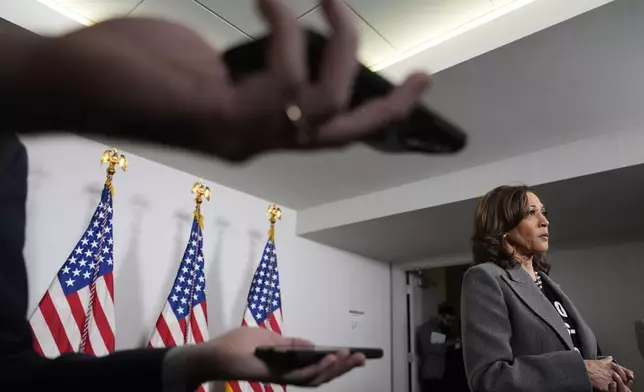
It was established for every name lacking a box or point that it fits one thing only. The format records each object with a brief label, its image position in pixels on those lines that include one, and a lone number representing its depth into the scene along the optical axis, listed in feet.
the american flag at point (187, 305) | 7.44
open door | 12.84
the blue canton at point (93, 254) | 6.57
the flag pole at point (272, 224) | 9.07
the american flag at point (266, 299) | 8.56
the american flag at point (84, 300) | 6.16
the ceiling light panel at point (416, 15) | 5.56
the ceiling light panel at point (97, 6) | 5.65
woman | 3.40
